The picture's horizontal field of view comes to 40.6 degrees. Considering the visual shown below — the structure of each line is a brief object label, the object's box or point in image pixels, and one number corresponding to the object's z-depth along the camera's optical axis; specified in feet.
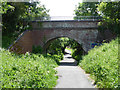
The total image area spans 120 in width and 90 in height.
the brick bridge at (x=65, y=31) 61.21
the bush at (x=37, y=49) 58.39
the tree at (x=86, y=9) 105.19
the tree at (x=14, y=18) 50.03
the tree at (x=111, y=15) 50.71
